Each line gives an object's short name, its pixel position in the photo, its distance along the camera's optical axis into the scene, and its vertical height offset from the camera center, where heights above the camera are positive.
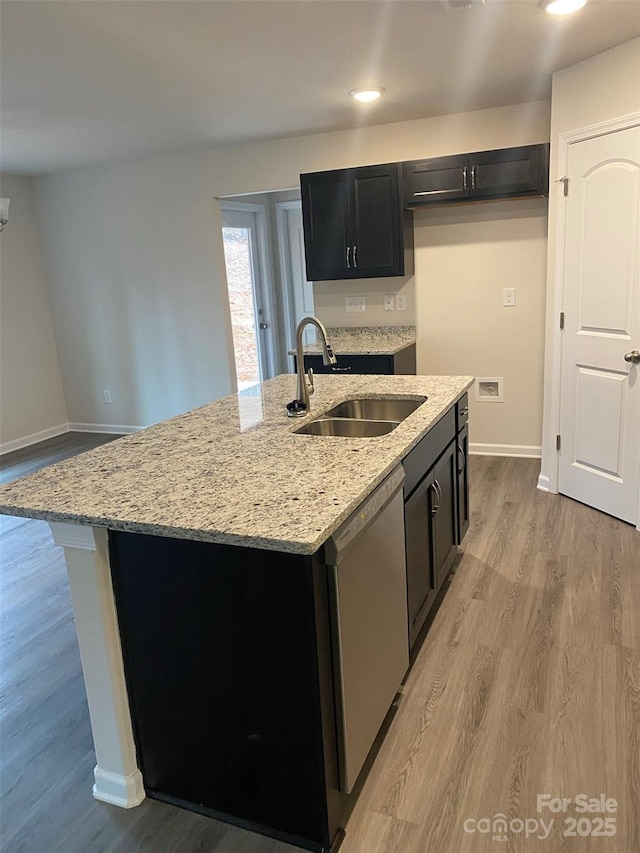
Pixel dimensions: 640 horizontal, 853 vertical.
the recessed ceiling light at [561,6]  2.52 +1.03
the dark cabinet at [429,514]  2.24 -0.89
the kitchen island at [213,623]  1.52 -0.82
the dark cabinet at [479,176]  3.96 +0.63
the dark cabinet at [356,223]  4.38 +0.41
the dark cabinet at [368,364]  4.34 -0.54
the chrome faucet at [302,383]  2.39 -0.38
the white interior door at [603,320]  3.28 -0.27
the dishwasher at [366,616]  1.59 -0.91
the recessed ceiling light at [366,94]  3.66 +1.07
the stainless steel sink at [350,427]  2.59 -0.58
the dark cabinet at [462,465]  2.96 -0.86
